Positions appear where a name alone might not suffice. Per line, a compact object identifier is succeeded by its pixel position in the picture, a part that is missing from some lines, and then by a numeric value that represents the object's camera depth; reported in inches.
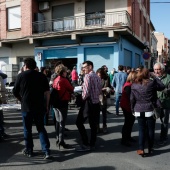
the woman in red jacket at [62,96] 205.2
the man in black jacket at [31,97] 178.1
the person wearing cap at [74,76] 579.9
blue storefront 637.9
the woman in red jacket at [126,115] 206.9
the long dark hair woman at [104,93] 261.0
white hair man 203.6
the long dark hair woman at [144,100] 183.5
